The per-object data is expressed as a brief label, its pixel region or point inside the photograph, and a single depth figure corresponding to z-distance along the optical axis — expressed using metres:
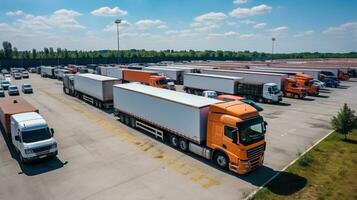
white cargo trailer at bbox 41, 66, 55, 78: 71.88
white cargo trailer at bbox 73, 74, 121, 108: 30.77
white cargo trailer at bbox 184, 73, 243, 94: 39.28
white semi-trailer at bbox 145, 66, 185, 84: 57.89
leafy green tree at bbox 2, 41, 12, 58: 105.06
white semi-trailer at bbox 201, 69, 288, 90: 40.97
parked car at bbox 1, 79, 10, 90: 48.63
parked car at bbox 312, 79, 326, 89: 48.71
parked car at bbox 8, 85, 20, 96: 42.26
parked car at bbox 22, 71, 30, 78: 71.18
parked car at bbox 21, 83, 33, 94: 44.56
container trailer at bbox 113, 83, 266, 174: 14.33
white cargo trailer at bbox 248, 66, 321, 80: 52.62
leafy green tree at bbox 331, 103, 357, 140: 20.25
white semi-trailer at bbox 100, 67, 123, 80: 57.60
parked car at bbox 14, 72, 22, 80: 67.54
